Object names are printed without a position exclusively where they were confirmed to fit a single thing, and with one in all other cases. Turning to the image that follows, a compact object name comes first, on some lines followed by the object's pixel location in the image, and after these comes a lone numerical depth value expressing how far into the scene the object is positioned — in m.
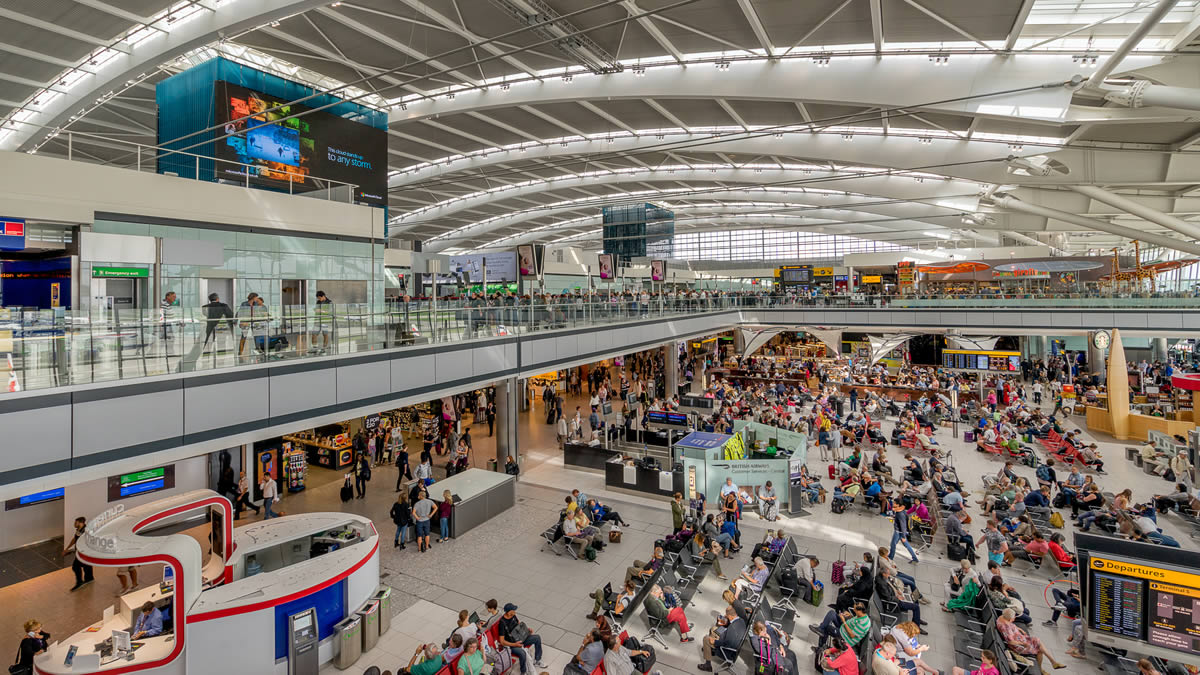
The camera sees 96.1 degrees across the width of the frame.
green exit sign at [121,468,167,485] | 11.76
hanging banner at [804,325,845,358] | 32.91
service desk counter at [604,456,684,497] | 13.81
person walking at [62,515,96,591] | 9.59
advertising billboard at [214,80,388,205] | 16.88
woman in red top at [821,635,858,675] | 6.41
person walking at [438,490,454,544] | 11.56
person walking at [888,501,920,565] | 10.47
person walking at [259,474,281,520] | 12.34
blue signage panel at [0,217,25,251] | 10.02
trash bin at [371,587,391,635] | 8.12
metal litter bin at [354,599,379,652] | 7.77
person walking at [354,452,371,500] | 14.09
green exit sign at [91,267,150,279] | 11.23
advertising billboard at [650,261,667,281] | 33.72
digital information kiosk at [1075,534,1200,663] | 6.84
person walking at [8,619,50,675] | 6.65
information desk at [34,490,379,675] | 6.55
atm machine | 6.96
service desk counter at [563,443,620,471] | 16.21
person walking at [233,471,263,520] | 12.88
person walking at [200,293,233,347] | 8.74
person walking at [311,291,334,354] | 10.39
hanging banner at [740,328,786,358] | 34.28
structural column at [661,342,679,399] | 27.31
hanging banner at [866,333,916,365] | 30.80
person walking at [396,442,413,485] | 14.75
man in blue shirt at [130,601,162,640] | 6.77
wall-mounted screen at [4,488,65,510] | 10.89
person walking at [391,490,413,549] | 11.21
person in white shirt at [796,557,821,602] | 8.83
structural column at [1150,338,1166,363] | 39.34
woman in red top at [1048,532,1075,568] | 9.55
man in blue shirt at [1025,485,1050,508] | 11.71
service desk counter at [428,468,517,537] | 11.90
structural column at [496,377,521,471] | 15.62
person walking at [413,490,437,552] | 11.02
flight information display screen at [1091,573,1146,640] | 7.07
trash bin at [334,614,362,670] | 7.42
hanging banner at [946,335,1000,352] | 28.27
